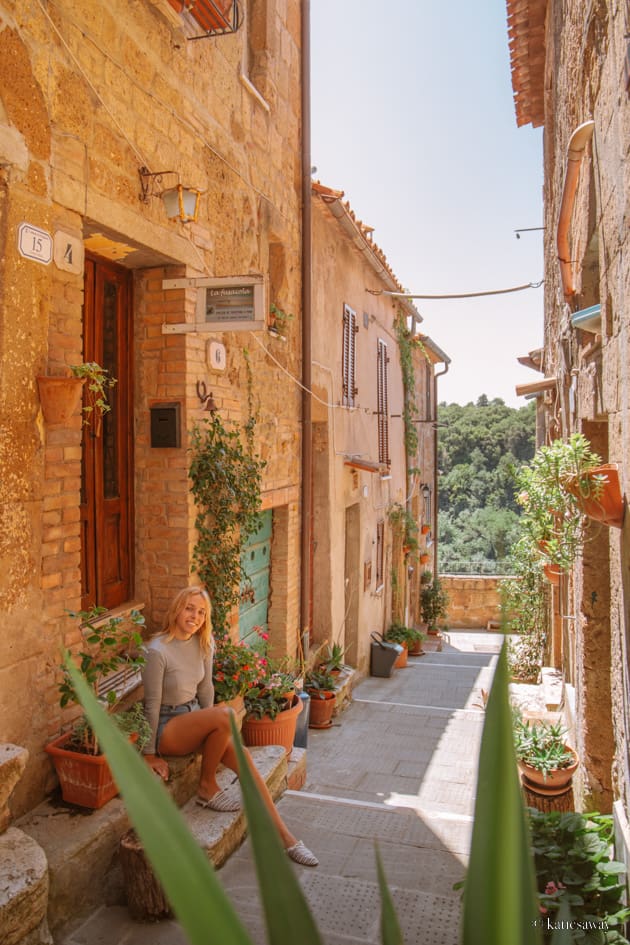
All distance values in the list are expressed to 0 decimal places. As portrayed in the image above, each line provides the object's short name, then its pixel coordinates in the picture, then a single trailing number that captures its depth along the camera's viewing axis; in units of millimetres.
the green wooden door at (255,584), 6453
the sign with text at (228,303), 4441
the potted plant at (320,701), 7555
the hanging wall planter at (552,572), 7135
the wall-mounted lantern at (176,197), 4473
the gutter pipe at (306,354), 7496
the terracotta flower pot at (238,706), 4953
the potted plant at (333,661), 8209
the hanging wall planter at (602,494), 3457
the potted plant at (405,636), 12523
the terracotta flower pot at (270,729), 5305
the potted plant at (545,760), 5070
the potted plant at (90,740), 3355
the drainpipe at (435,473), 18875
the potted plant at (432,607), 17172
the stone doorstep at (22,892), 2550
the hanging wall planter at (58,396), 3408
